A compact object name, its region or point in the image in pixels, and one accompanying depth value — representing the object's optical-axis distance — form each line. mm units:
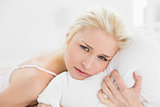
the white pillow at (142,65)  1017
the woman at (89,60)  980
